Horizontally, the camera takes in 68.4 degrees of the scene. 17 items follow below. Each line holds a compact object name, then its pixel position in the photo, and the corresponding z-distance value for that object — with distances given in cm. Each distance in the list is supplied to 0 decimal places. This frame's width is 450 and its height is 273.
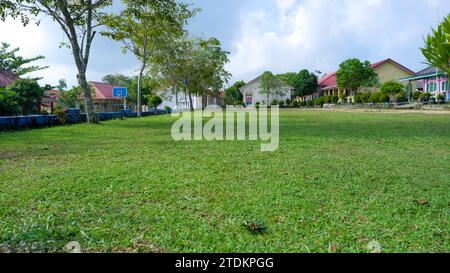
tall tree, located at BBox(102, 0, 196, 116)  1475
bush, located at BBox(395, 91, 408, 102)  3491
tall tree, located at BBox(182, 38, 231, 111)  3194
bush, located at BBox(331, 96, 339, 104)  4525
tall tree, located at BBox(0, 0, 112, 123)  1262
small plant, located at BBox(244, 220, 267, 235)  218
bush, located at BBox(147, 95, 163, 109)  3720
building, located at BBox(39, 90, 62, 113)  3059
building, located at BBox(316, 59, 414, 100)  4831
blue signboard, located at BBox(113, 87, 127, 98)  2661
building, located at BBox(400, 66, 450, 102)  3267
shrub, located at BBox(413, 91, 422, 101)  3468
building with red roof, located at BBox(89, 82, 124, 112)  4000
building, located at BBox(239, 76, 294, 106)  5688
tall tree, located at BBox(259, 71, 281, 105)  5428
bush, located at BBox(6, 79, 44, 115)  1490
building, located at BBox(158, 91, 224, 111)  4028
